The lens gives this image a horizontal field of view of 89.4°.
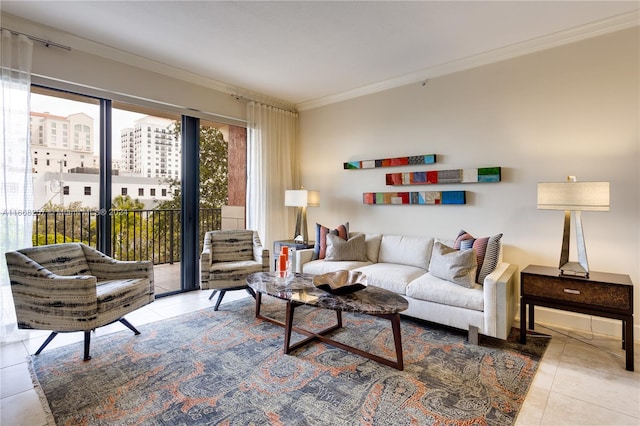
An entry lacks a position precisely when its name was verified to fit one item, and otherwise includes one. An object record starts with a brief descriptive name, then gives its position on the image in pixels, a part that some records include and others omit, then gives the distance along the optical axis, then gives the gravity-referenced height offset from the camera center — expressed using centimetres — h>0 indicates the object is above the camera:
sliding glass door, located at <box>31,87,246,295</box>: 321 +43
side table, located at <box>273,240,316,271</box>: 424 -41
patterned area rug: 176 -107
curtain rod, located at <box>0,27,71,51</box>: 273 +157
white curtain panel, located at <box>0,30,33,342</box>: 268 +48
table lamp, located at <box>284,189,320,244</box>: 440 +17
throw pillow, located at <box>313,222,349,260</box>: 396 -28
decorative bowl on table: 244 -55
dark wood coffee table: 218 -62
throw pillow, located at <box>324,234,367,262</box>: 376 -41
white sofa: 251 -63
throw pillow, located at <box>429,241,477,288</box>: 277 -46
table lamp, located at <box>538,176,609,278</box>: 242 +8
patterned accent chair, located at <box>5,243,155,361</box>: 227 -59
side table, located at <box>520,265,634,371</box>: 228 -62
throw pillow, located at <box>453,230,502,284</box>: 283 -36
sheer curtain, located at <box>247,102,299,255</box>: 458 +71
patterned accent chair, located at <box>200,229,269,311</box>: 335 -51
